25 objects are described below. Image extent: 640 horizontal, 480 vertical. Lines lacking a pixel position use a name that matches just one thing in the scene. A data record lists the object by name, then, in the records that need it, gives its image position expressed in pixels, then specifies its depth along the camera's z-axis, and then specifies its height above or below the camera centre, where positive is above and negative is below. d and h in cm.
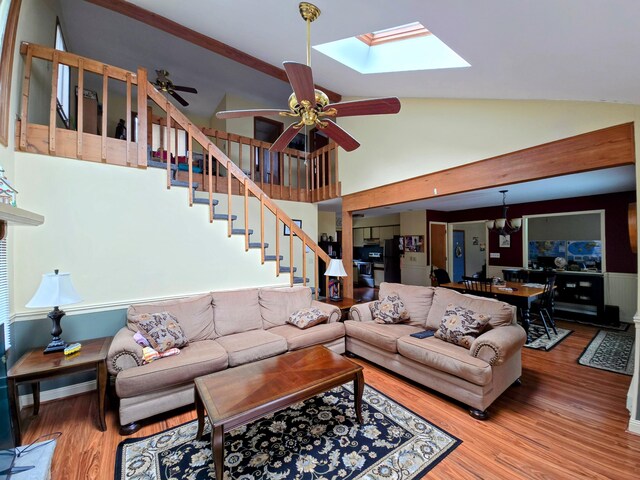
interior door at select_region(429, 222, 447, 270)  734 -22
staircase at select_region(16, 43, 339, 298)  259 +102
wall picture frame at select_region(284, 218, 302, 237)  564 +27
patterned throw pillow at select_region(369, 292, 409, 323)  339 -92
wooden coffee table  164 -107
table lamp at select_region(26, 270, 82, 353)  213 -45
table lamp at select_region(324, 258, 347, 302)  396 -44
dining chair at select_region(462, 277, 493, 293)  430 -75
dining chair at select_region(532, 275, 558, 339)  414 -102
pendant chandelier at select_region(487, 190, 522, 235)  502 +26
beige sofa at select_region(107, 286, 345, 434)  218 -107
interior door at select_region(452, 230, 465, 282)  783 -50
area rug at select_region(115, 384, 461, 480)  175 -151
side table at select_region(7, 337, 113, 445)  191 -96
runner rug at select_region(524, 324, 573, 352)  381 -151
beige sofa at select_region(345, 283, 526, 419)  230 -108
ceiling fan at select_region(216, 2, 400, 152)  183 +104
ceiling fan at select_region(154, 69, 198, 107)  469 +274
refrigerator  804 -63
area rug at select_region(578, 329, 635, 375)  314 -150
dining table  384 -82
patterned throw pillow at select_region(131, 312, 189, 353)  251 -87
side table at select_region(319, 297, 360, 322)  392 -97
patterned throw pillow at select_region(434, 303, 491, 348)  262 -88
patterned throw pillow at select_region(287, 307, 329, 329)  333 -99
